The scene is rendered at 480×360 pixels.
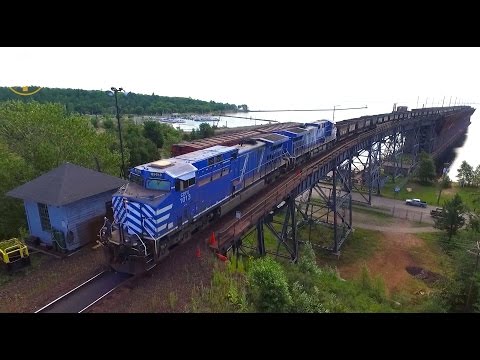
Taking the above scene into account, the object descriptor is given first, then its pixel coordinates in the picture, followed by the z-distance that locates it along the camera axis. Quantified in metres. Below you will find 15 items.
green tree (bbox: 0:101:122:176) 23.28
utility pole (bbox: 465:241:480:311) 19.35
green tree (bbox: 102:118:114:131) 73.64
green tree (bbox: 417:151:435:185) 59.16
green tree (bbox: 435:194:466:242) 35.38
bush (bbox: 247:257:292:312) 11.70
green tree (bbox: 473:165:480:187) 60.31
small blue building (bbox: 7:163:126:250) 16.84
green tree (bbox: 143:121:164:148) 61.66
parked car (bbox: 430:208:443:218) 41.28
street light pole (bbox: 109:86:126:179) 22.06
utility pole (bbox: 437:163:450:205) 57.53
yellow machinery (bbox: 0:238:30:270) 15.31
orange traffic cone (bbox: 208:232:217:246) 16.52
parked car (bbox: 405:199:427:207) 46.74
